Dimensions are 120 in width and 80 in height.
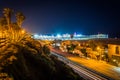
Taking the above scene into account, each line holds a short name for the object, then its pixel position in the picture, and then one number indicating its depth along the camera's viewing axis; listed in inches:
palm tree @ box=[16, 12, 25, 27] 565.2
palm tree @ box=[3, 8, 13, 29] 510.8
